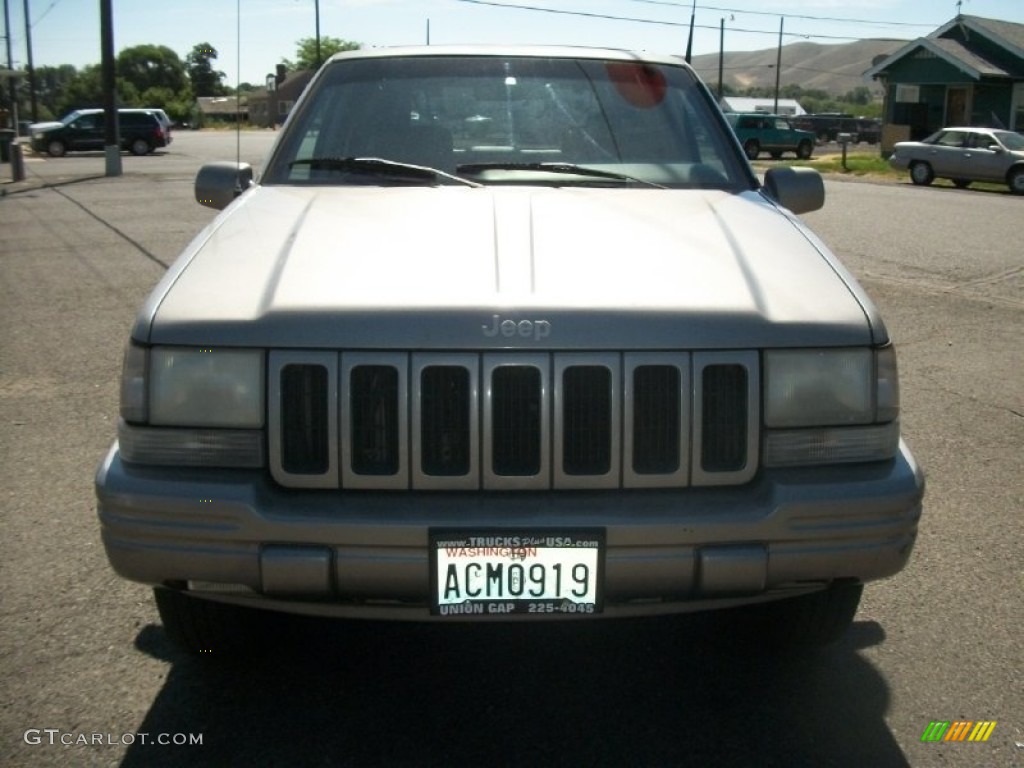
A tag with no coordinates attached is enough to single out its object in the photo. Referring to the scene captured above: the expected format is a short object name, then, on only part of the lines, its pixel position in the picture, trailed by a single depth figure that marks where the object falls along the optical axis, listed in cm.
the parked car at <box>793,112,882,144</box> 5972
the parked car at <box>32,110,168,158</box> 3962
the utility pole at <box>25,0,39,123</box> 6272
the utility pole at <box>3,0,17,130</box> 3230
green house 4072
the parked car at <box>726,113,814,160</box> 4244
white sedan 2516
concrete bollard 2355
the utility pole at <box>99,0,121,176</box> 2594
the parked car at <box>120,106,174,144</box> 4066
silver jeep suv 260
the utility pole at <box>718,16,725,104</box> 6962
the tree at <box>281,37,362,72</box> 11756
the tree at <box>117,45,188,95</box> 12200
